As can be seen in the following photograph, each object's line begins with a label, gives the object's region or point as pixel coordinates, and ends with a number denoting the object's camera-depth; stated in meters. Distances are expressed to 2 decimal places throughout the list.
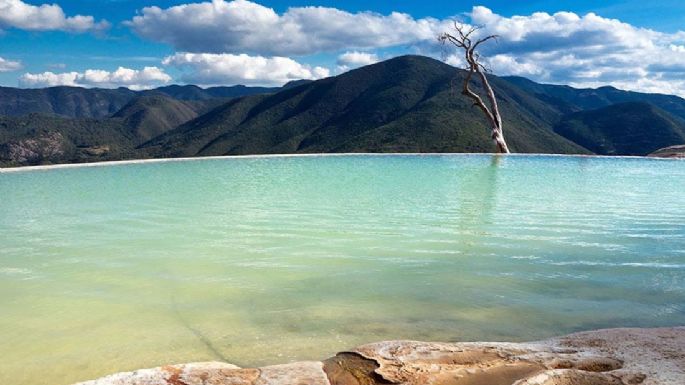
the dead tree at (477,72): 25.06
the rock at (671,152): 26.13
